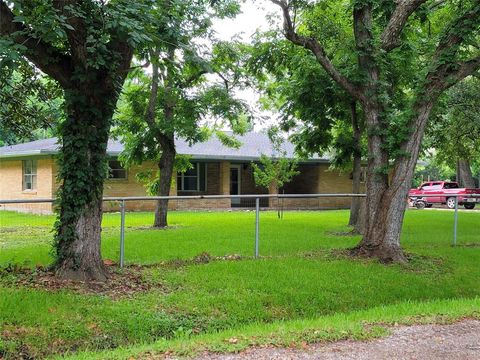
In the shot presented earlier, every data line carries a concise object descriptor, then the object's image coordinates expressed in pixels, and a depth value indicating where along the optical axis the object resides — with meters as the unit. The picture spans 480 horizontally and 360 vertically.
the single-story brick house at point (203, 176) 23.66
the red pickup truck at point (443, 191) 31.35
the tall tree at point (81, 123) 6.96
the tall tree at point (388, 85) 10.32
